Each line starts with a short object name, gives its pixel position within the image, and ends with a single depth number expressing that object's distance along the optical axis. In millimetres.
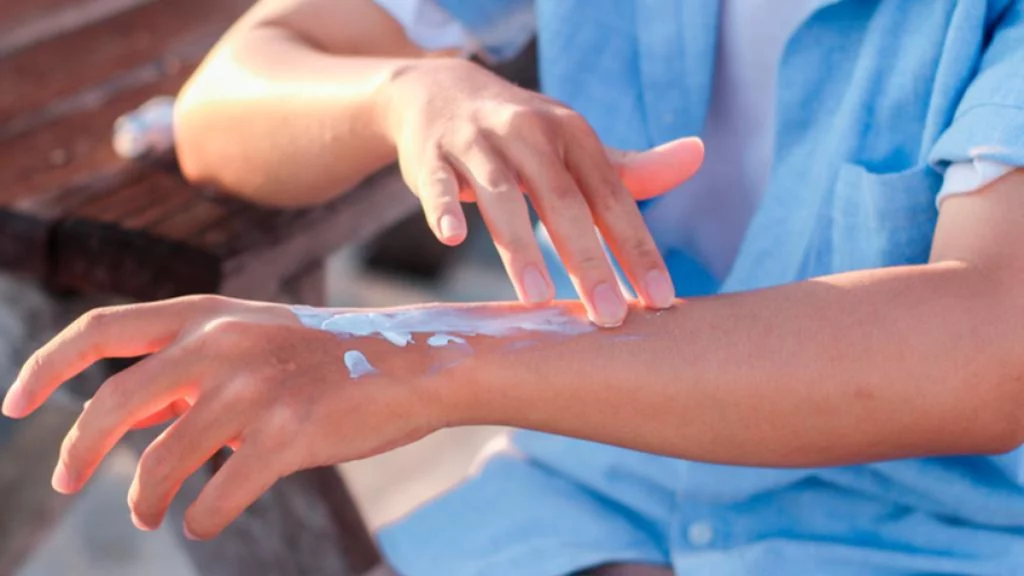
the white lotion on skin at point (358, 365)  1259
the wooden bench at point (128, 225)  1450
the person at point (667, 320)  1252
